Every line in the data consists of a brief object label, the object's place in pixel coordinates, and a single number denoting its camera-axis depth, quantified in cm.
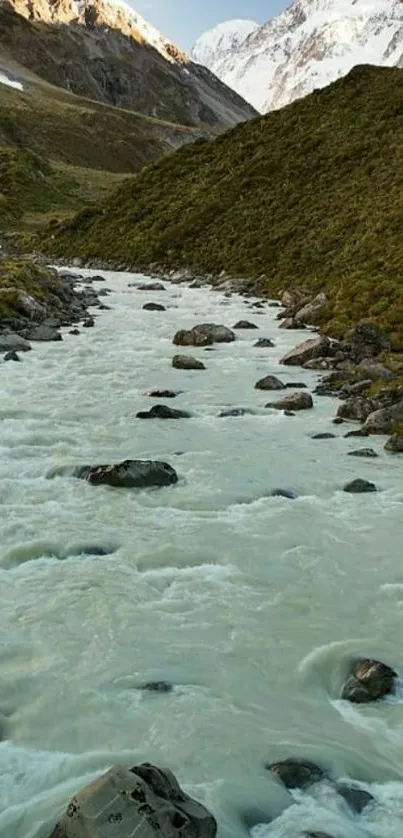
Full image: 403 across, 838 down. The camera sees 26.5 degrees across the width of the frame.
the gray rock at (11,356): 2412
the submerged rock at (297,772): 676
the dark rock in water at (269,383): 2100
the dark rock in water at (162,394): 2039
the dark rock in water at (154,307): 3694
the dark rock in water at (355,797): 651
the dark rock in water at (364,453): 1516
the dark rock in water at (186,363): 2394
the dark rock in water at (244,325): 3136
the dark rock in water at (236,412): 1853
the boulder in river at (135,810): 543
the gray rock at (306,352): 2389
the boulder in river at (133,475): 1360
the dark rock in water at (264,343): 2731
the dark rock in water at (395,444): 1529
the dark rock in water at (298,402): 1889
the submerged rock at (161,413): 1822
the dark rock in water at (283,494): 1328
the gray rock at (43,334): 2814
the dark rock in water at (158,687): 796
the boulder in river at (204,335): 2831
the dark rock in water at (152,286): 4550
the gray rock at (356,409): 1788
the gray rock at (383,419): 1678
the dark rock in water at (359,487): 1343
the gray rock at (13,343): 2595
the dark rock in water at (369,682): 796
